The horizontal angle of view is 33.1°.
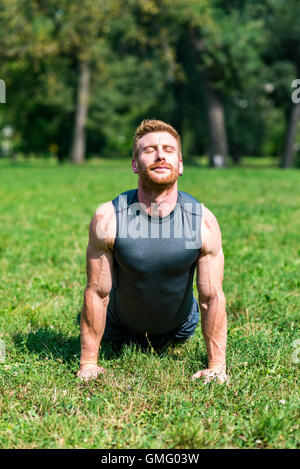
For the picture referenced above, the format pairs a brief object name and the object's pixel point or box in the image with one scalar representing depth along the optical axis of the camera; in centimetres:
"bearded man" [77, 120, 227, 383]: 326
